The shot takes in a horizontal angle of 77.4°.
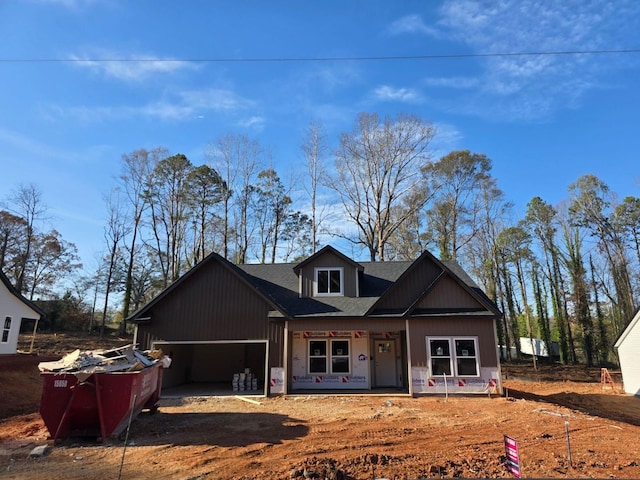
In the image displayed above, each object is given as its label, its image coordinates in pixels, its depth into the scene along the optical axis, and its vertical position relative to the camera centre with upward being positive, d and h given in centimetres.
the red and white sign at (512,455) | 485 -131
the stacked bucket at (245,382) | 1620 -138
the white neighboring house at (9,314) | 2009 +166
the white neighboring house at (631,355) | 1916 -36
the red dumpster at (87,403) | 798 -109
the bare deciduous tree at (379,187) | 2953 +1171
